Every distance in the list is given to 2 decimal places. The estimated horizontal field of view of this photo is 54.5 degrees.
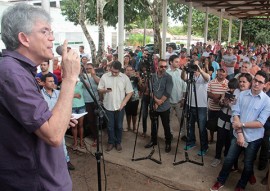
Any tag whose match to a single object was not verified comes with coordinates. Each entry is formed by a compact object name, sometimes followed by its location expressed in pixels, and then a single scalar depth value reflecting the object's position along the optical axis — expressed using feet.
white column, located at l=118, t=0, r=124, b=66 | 21.48
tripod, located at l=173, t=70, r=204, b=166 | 14.37
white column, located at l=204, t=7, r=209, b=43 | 46.14
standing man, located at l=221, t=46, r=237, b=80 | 27.06
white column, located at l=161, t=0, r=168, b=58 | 30.42
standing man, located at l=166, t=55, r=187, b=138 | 18.31
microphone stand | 8.25
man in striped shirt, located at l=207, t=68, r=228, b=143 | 15.41
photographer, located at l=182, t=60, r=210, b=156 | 15.80
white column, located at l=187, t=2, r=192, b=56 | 37.39
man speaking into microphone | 3.53
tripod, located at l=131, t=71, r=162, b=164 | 15.38
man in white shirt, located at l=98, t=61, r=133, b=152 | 16.40
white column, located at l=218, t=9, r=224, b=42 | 52.98
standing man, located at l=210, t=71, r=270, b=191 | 11.27
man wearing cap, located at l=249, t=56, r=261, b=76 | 20.98
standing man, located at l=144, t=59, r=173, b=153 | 16.28
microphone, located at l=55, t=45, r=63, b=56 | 5.28
